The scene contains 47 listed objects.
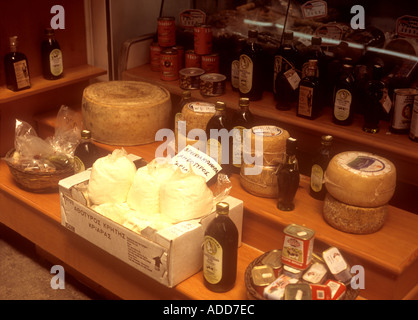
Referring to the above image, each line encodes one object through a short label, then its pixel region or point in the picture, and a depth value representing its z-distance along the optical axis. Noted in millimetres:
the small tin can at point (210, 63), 3104
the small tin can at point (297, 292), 1738
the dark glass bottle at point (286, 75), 2736
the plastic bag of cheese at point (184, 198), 2000
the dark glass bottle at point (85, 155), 2598
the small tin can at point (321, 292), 1754
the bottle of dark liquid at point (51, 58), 3000
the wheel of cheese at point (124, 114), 2758
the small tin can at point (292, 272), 1888
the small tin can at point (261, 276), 1856
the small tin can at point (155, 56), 3305
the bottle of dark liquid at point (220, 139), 2502
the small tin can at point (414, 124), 2340
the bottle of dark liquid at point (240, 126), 2459
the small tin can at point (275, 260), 1935
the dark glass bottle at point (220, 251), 1869
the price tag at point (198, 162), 2338
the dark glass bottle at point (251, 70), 2771
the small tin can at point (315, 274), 1861
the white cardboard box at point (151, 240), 1928
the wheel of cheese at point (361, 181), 1996
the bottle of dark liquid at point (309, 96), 2562
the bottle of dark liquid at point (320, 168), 2229
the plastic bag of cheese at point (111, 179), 2166
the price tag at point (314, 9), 2926
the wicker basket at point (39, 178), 2586
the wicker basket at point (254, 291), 1816
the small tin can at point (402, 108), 2389
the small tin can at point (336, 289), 1777
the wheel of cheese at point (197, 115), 2639
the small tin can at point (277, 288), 1773
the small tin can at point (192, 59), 3166
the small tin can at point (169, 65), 3127
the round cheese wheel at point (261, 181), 2307
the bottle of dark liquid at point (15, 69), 2791
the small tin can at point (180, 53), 3246
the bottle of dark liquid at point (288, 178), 2174
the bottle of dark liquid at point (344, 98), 2460
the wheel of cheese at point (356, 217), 2055
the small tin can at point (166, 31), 3238
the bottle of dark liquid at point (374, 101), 2463
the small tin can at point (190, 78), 3023
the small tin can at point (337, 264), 1872
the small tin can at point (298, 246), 1856
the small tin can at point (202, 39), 3072
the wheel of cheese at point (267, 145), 2291
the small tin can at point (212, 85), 2912
